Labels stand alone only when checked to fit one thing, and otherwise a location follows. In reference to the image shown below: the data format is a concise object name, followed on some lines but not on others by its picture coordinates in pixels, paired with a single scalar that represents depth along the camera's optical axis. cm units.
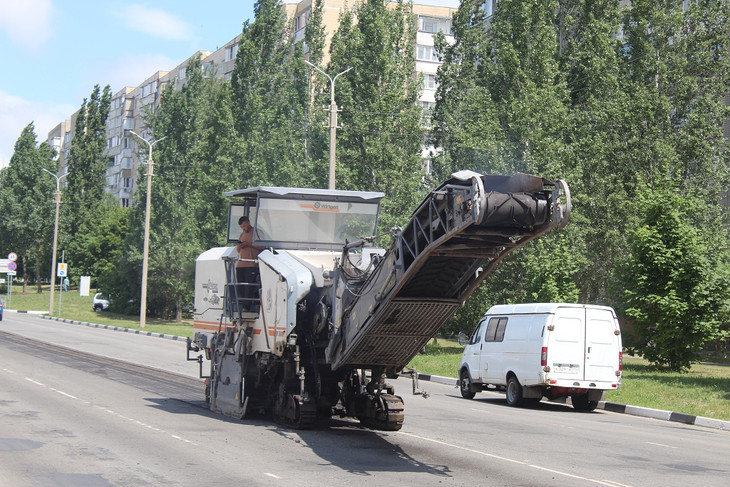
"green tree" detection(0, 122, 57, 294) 8731
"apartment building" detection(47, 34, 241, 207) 11150
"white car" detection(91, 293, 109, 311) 7181
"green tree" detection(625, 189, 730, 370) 2755
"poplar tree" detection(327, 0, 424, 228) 4184
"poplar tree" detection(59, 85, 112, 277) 8788
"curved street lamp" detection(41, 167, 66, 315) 6298
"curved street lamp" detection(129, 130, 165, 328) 4922
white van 1984
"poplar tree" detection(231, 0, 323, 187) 5331
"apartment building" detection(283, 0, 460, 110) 8850
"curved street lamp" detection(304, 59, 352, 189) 2945
